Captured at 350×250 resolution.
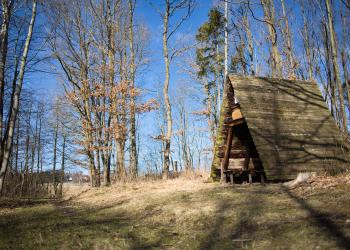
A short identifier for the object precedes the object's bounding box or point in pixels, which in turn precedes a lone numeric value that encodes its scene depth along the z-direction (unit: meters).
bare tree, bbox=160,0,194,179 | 18.53
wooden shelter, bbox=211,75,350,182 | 9.48
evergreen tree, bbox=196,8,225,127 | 28.70
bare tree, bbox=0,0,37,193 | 10.57
